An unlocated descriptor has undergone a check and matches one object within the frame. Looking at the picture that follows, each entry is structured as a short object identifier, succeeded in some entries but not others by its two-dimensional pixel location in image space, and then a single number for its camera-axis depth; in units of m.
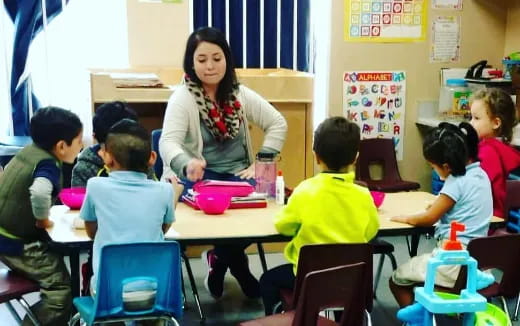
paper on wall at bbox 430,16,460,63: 4.39
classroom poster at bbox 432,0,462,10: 4.35
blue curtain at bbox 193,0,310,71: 4.31
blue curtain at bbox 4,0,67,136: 4.01
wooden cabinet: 3.67
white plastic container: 4.30
